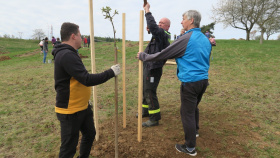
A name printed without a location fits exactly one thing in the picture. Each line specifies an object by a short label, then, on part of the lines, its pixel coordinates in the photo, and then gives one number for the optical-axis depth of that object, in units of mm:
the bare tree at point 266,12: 21781
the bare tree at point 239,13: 24109
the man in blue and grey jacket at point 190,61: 2822
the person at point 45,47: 15619
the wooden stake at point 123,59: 3461
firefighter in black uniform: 3807
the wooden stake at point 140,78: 3170
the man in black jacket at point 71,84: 2246
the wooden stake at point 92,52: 3113
